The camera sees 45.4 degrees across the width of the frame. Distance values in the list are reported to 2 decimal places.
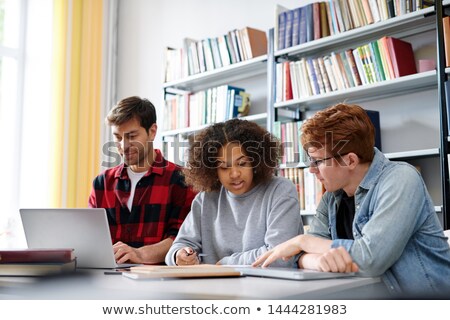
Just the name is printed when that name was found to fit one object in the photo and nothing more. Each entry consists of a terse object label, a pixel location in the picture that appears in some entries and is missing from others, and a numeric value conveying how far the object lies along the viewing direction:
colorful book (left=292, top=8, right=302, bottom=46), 2.94
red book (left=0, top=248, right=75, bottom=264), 1.23
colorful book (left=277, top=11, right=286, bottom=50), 3.00
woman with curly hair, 1.60
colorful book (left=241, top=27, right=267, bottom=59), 3.19
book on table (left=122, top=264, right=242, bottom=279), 1.12
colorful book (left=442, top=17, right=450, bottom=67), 2.36
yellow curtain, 3.89
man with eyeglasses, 1.17
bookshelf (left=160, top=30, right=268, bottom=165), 3.26
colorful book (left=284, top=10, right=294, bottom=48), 2.97
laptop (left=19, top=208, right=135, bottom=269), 1.41
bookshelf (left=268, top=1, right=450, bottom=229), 2.38
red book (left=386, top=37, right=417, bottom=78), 2.52
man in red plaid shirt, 2.01
